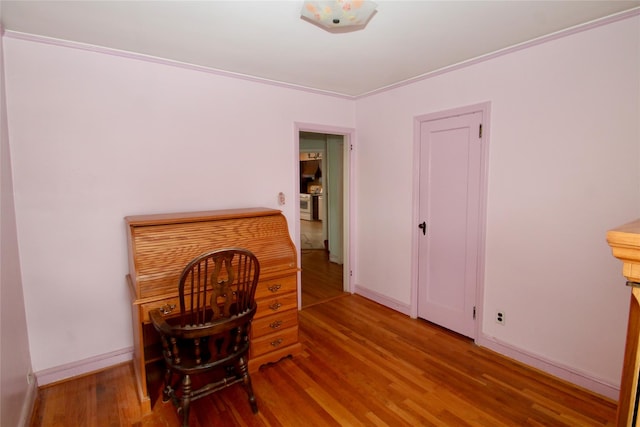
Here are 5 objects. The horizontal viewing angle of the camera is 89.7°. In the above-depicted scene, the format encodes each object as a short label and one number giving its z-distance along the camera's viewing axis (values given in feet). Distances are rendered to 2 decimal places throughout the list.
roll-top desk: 6.55
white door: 8.98
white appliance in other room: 27.99
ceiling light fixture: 5.49
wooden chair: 5.71
